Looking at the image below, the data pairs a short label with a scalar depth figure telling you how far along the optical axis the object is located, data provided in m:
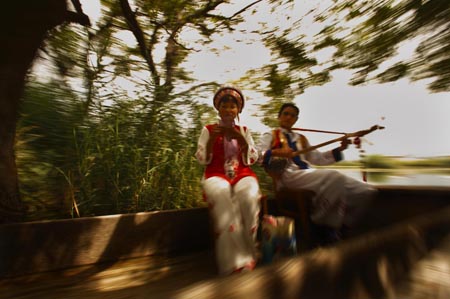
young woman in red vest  1.97
